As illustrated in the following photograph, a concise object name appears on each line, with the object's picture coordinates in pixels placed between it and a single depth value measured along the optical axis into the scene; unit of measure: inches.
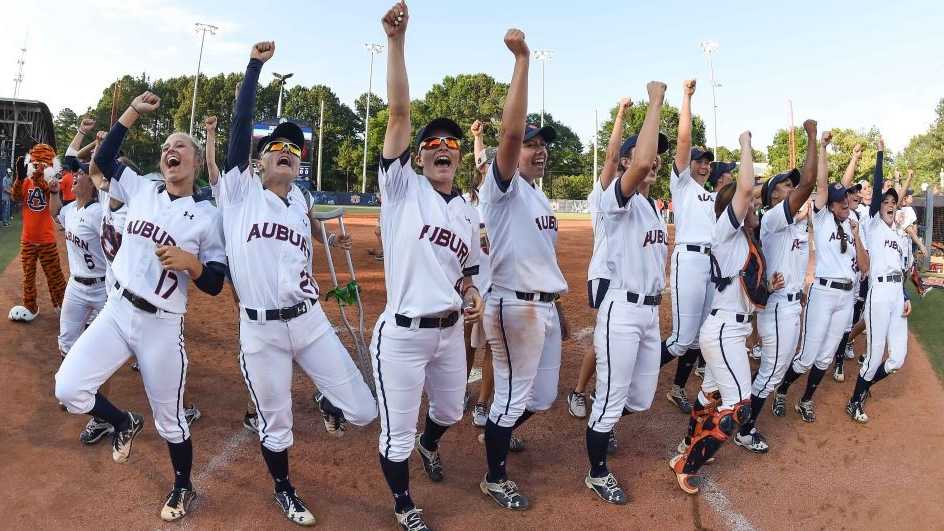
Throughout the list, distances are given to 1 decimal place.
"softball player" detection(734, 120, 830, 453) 184.7
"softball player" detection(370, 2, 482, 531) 121.0
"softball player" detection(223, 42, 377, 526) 128.1
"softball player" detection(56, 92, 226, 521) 128.6
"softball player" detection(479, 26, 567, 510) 142.9
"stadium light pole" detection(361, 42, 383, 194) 1982.9
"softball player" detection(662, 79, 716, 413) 211.6
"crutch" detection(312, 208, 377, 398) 176.2
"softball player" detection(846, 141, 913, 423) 212.8
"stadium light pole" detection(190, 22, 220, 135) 1765.7
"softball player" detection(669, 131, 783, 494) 154.4
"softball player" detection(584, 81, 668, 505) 149.2
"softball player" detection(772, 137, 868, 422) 207.2
